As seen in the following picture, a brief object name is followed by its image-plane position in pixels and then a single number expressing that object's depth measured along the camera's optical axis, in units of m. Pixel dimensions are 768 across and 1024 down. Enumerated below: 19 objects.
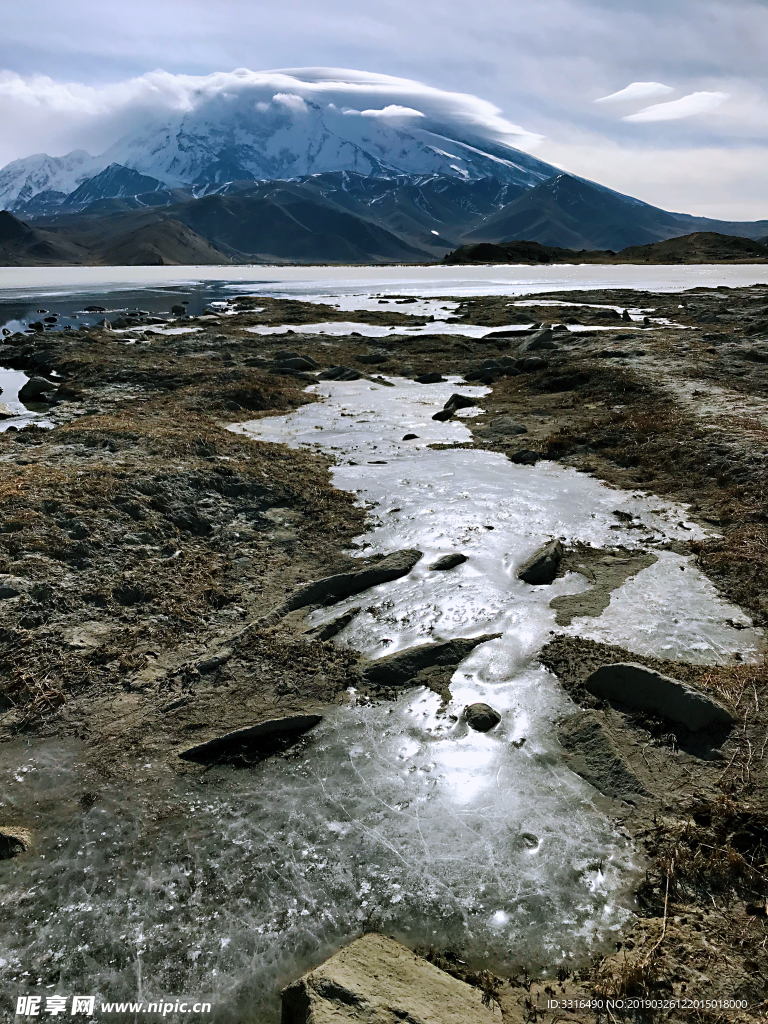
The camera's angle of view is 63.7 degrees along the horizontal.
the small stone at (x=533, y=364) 27.77
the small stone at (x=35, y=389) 25.97
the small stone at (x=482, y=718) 7.20
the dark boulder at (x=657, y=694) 6.86
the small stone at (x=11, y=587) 8.72
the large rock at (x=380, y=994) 4.03
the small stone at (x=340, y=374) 28.70
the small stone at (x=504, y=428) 19.27
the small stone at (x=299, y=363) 30.28
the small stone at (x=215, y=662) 8.15
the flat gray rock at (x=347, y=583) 9.78
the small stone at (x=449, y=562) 10.65
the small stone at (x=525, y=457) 16.56
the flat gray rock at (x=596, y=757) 6.26
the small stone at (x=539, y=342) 31.42
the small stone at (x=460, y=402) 23.04
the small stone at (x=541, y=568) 10.31
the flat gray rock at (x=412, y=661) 8.06
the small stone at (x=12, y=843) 5.60
